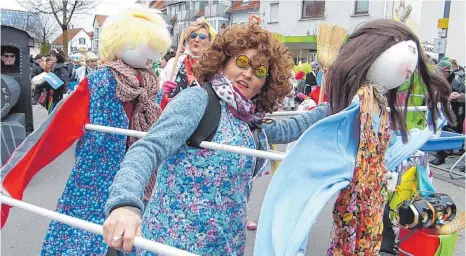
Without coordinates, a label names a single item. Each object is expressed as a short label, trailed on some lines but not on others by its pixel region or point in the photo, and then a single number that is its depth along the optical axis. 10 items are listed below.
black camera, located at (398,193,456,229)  2.66
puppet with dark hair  1.20
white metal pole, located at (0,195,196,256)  1.10
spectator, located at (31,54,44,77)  11.44
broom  2.73
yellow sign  8.28
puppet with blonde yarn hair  2.24
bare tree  23.42
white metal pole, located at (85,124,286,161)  1.42
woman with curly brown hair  1.46
